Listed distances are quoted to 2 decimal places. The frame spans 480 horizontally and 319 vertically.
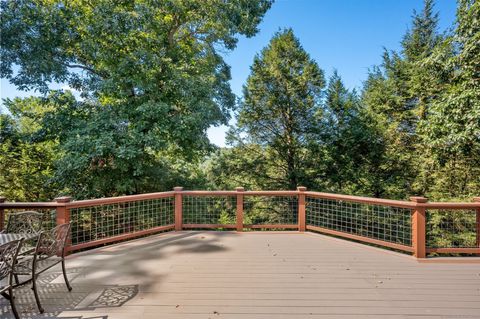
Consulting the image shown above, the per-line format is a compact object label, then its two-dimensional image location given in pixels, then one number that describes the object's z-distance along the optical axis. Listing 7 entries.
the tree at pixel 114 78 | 6.66
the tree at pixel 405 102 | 10.04
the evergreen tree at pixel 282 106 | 10.47
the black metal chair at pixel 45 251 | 2.52
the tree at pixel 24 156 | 7.86
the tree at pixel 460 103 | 6.20
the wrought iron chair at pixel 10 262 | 2.22
